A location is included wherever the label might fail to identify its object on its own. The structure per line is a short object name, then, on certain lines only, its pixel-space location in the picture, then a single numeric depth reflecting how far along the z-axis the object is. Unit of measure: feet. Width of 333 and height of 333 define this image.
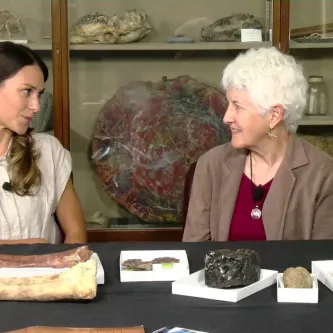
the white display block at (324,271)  6.95
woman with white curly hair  8.82
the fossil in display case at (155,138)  12.90
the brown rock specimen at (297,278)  6.77
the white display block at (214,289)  6.71
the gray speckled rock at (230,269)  6.83
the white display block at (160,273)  7.06
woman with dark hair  9.14
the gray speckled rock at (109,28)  12.56
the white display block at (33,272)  7.00
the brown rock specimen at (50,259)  7.19
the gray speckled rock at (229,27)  12.83
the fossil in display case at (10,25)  12.59
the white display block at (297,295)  6.69
